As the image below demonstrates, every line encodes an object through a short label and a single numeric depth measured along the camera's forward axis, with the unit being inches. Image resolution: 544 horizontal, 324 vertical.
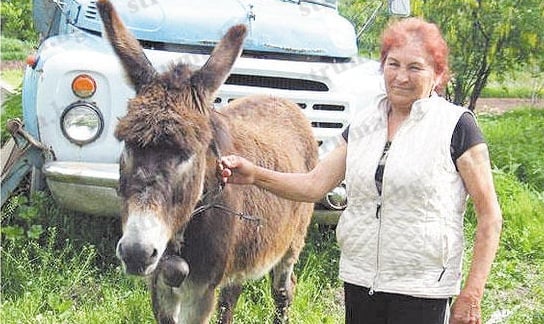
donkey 121.6
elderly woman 111.7
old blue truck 190.9
